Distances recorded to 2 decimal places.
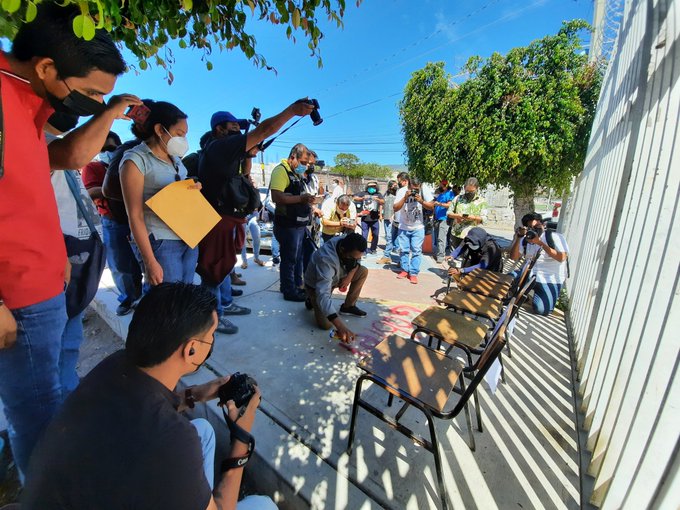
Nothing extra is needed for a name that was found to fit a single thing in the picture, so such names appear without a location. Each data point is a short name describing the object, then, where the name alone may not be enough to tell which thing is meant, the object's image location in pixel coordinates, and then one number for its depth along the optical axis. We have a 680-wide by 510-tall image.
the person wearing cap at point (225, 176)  1.90
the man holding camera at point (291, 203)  3.16
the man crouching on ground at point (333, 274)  2.66
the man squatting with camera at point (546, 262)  3.50
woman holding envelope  1.81
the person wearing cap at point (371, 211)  6.60
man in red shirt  0.96
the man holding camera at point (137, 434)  0.75
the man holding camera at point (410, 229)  4.85
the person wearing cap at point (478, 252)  4.21
